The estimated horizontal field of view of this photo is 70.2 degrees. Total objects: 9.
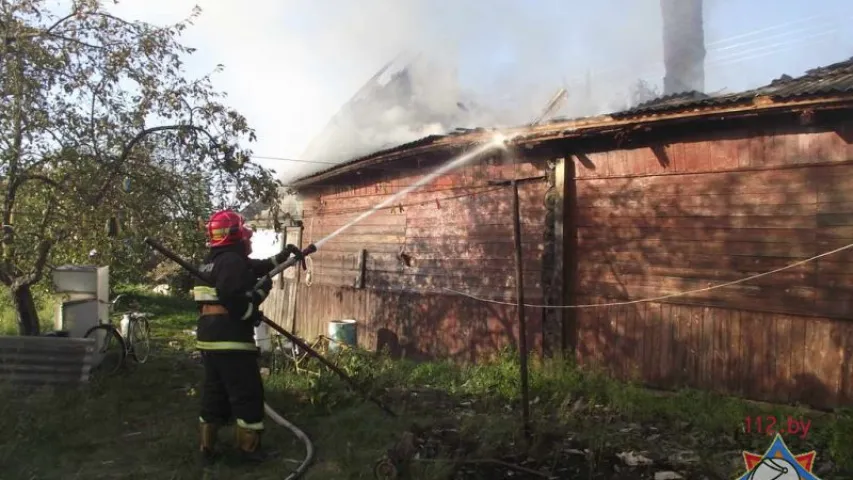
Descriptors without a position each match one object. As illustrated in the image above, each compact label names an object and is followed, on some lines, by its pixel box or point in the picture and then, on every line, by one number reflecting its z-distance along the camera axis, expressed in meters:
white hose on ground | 4.71
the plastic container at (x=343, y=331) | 10.71
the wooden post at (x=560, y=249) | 7.99
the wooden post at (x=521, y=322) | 4.93
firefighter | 5.00
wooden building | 6.06
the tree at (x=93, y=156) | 7.26
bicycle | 8.22
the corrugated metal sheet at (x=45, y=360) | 6.73
